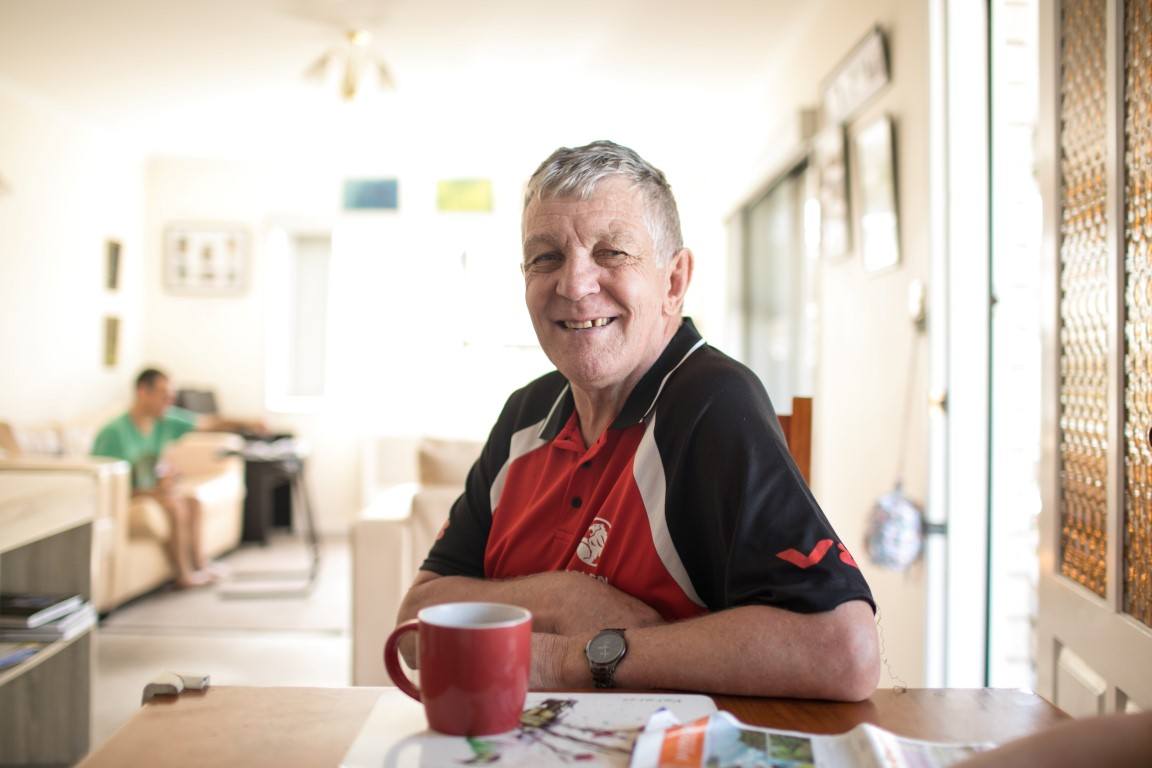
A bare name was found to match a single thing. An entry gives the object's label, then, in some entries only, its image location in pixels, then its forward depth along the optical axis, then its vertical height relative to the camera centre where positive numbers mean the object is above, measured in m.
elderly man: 0.85 -0.11
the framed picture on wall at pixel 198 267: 6.72 +0.97
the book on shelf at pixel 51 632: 2.27 -0.60
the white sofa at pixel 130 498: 3.92 -0.51
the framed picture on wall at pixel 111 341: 6.15 +0.37
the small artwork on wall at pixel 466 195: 6.71 +1.54
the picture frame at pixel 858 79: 2.92 +1.18
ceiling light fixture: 4.39 +1.71
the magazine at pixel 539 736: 0.64 -0.25
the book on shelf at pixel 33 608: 2.28 -0.55
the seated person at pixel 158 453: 4.70 -0.30
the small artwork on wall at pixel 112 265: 6.15 +0.89
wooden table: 0.69 -0.26
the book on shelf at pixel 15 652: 2.13 -0.62
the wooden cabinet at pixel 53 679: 2.48 -0.78
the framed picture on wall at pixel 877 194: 2.85 +0.73
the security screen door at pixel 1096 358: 1.25 +0.09
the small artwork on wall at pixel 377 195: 6.73 +1.53
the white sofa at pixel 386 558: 2.51 -0.44
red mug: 0.65 -0.20
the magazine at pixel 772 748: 0.62 -0.24
